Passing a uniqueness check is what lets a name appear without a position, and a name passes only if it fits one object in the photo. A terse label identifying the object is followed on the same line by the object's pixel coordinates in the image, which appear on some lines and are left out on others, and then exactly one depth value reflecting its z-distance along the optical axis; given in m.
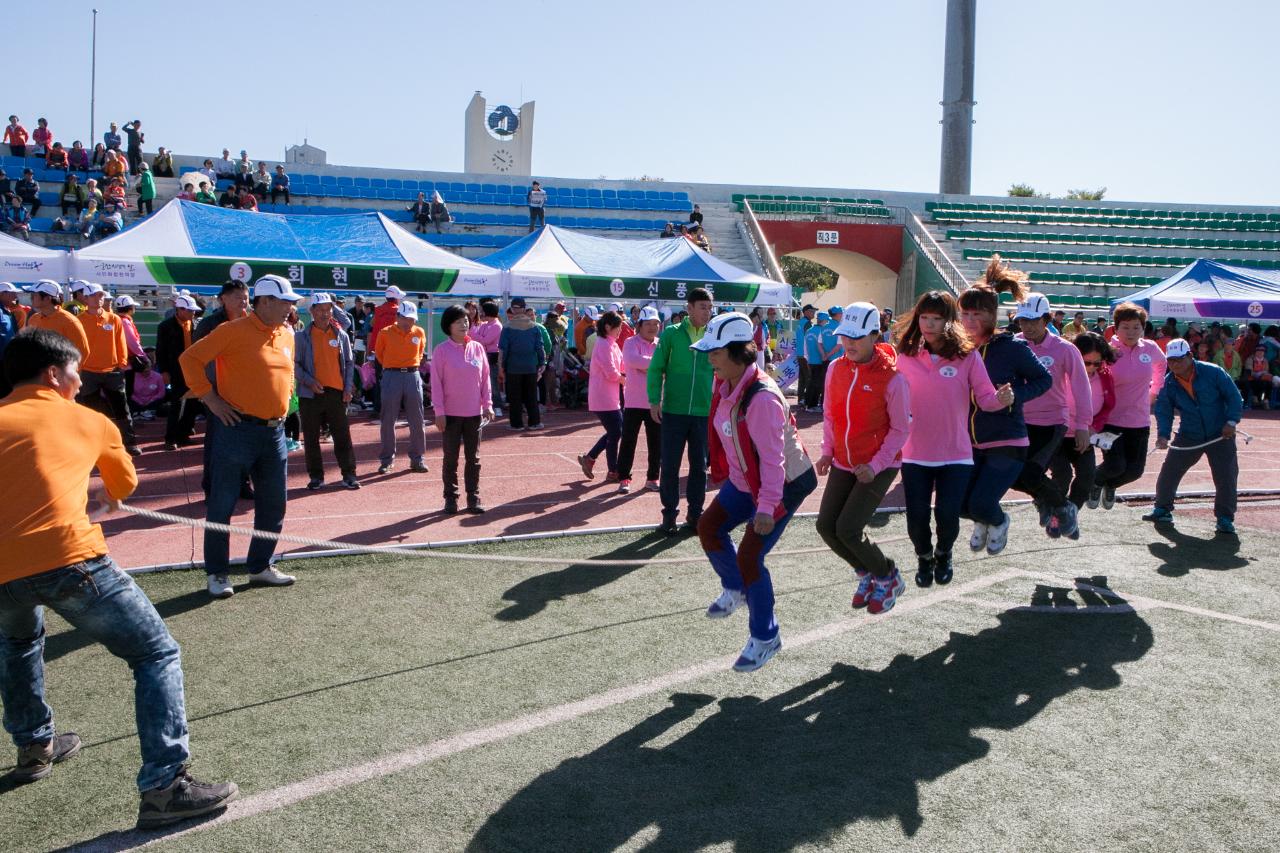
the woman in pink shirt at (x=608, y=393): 10.72
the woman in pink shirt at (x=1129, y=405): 8.21
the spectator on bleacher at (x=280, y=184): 26.17
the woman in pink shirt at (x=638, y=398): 10.18
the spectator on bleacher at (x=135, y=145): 26.25
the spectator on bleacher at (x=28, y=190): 23.25
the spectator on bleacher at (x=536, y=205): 28.39
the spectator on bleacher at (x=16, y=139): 25.34
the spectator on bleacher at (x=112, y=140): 26.06
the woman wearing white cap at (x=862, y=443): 5.46
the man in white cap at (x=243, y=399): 6.38
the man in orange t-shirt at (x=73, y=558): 3.58
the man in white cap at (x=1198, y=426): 8.57
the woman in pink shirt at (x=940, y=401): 5.80
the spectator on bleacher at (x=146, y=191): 23.58
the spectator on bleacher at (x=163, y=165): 26.52
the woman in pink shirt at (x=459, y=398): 9.05
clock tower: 40.00
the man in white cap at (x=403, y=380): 10.74
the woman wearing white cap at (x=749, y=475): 4.95
